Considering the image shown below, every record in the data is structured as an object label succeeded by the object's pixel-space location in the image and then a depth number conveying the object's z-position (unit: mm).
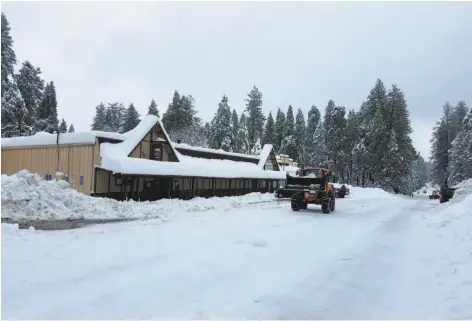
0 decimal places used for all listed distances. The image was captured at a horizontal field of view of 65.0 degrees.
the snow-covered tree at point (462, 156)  56406
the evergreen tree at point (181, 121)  73125
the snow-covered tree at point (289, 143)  78750
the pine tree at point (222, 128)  67375
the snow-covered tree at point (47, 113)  56250
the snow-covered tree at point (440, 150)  79312
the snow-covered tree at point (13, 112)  39250
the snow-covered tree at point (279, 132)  81938
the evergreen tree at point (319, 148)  76750
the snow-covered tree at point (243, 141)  70500
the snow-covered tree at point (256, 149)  74938
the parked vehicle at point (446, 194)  31862
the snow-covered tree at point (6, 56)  38581
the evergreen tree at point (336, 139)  73125
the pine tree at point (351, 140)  73625
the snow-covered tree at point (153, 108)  79938
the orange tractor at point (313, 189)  20781
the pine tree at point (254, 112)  82062
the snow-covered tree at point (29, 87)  49062
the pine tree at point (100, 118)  92406
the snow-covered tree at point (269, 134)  82550
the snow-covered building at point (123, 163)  24594
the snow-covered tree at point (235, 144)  69312
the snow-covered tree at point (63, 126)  85062
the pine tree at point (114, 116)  88875
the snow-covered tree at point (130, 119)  77781
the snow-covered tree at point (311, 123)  90688
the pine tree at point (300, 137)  80875
